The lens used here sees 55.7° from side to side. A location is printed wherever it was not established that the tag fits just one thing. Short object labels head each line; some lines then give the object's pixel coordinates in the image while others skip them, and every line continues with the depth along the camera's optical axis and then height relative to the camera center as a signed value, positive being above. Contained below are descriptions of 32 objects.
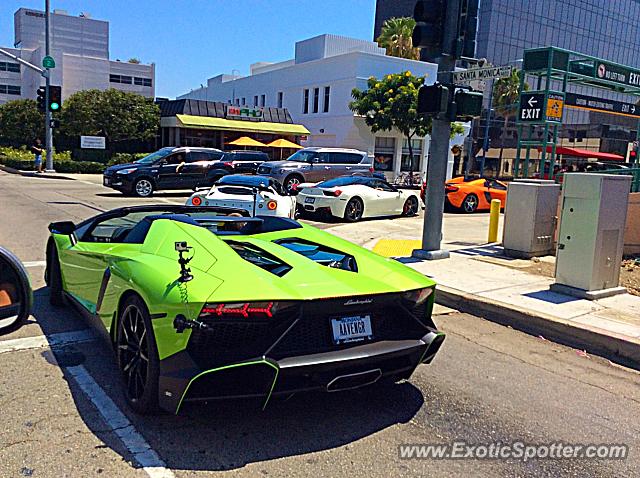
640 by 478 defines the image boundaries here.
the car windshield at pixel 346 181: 16.43 -0.83
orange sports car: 19.91 -1.12
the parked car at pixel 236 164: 23.44 -0.80
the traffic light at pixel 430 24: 9.29 +2.03
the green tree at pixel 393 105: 33.75 +2.72
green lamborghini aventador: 3.53 -1.06
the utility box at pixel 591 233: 7.58 -0.85
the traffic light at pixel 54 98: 27.74 +1.56
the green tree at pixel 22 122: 42.81 +0.60
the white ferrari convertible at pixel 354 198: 15.91 -1.25
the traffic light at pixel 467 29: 9.34 +2.01
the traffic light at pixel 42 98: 27.90 +1.53
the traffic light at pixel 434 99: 9.51 +0.90
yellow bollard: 12.80 -1.28
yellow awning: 38.78 +1.26
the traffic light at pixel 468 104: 9.61 +0.87
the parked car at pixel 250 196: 13.25 -1.16
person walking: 31.44 -1.38
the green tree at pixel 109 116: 38.97 +1.30
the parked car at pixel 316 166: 22.55 -0.66
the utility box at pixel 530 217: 10.80 -0.98
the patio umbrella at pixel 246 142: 38.02 +0.13
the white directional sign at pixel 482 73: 8.91 +1.29
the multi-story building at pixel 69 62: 65.38 +8.10
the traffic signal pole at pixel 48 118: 28.12 +0.65
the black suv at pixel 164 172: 21.33 -1.19
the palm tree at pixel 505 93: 55.54 +6.24
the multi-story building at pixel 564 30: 72.81 +17.73
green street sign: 29.19 +3.35
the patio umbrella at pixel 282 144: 38.75 +0.17
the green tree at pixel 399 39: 45.62 +8.66
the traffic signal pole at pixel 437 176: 9.72 -0.32
